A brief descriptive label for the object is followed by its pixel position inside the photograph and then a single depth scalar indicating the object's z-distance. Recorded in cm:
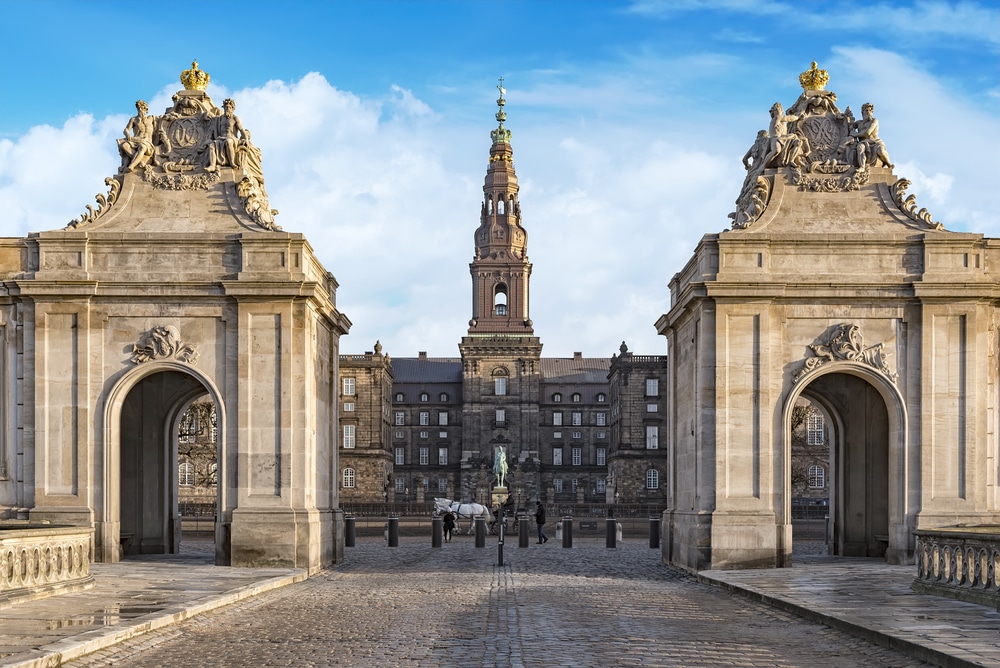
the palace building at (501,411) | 12812
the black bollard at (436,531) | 4462
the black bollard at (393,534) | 4506
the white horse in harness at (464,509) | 6109
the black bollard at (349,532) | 4426
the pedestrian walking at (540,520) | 4816
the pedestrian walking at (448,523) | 5119
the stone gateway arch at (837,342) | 2995
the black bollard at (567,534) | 4406
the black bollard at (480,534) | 4466
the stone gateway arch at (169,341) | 2991
